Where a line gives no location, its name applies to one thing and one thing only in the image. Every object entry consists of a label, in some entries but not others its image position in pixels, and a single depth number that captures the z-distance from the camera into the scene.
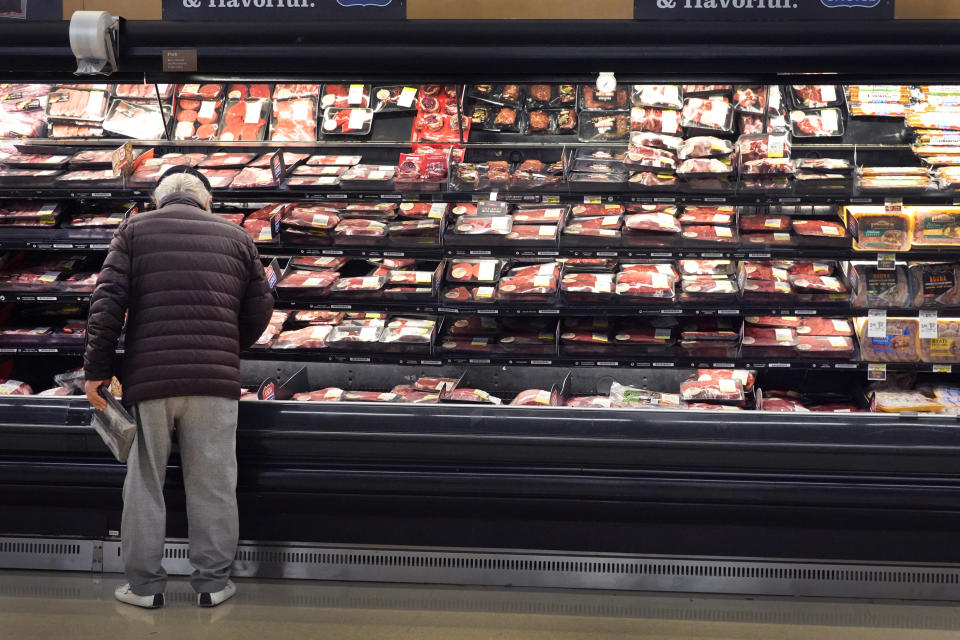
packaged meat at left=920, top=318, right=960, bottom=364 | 4.59
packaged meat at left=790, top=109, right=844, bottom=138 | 4.85
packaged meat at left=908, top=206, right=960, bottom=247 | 4.58
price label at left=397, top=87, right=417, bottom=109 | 5.17
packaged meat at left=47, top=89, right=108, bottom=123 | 5.16
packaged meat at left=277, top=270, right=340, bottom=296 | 4.79
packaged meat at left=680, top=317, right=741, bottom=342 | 4.72
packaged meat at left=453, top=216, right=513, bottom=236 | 4.79
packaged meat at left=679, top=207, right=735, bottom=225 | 4.84
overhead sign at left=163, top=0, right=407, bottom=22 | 3.89
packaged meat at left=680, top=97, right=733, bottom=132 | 4.89
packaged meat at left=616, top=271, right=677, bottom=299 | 4.64
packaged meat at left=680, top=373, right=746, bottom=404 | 4.66
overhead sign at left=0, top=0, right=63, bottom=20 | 4.05
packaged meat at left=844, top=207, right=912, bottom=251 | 4.57
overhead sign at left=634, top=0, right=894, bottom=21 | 3.76
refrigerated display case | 3.90
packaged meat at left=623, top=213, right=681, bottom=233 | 4.74
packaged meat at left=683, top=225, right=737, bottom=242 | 4.68
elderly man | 3.66
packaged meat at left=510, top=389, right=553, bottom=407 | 4.68
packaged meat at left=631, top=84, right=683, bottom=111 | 4.96
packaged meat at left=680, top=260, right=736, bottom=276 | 4.83
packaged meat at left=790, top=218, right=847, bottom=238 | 4.64
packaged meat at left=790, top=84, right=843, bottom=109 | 4.93
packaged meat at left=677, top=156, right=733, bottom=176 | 4.64
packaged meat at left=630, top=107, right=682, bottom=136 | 4.89
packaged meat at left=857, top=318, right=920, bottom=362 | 4.63
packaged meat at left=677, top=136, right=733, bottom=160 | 4.75
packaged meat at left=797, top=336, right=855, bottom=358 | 4.66
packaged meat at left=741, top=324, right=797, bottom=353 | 4.70
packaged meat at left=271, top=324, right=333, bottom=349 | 4.79
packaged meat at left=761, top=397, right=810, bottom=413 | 4.71
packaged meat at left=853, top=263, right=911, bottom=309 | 4.64
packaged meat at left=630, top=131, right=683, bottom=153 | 4.77
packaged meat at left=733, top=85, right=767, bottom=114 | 4.91
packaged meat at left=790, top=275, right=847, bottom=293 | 4.64
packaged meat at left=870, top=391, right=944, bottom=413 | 4.55
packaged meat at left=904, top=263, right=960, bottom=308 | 4.62
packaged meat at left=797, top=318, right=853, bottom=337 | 4.76
